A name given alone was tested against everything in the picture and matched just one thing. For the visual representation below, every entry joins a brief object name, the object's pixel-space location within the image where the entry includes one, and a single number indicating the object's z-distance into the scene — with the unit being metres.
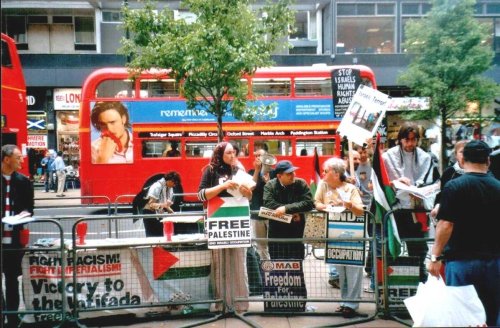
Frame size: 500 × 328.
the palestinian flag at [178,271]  6.07
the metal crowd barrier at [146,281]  5.89
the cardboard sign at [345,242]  6.06
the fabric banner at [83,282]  5.89
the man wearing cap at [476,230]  3.96
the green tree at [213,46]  13.32
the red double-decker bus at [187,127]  15.43
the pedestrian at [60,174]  21.72
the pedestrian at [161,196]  8.16
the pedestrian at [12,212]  5.73
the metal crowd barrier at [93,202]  10.94
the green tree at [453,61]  20.06
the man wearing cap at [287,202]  6.27
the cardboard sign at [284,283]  6.19
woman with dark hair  5.93
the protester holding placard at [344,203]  6.12
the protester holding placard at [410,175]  6.14
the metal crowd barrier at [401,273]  5.97
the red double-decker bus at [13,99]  11.92
